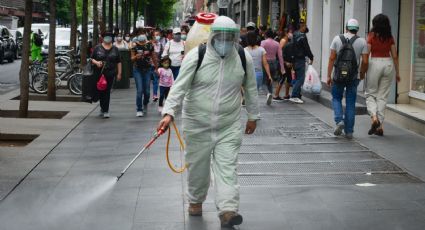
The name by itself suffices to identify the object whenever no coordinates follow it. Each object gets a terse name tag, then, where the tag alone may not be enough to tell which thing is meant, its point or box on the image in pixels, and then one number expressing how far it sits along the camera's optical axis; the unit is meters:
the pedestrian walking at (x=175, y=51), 17.30
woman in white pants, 12.51
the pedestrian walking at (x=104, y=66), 15.27
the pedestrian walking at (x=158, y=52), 18.66
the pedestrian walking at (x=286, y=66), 18.45
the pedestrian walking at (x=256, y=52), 16.30
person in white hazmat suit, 6.93
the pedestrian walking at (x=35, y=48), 29.52
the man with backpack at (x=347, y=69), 12.30
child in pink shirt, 16.33
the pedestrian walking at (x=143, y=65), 16.06
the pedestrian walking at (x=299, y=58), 18.08
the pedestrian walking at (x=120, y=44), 23.98
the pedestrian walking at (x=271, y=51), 18.16
